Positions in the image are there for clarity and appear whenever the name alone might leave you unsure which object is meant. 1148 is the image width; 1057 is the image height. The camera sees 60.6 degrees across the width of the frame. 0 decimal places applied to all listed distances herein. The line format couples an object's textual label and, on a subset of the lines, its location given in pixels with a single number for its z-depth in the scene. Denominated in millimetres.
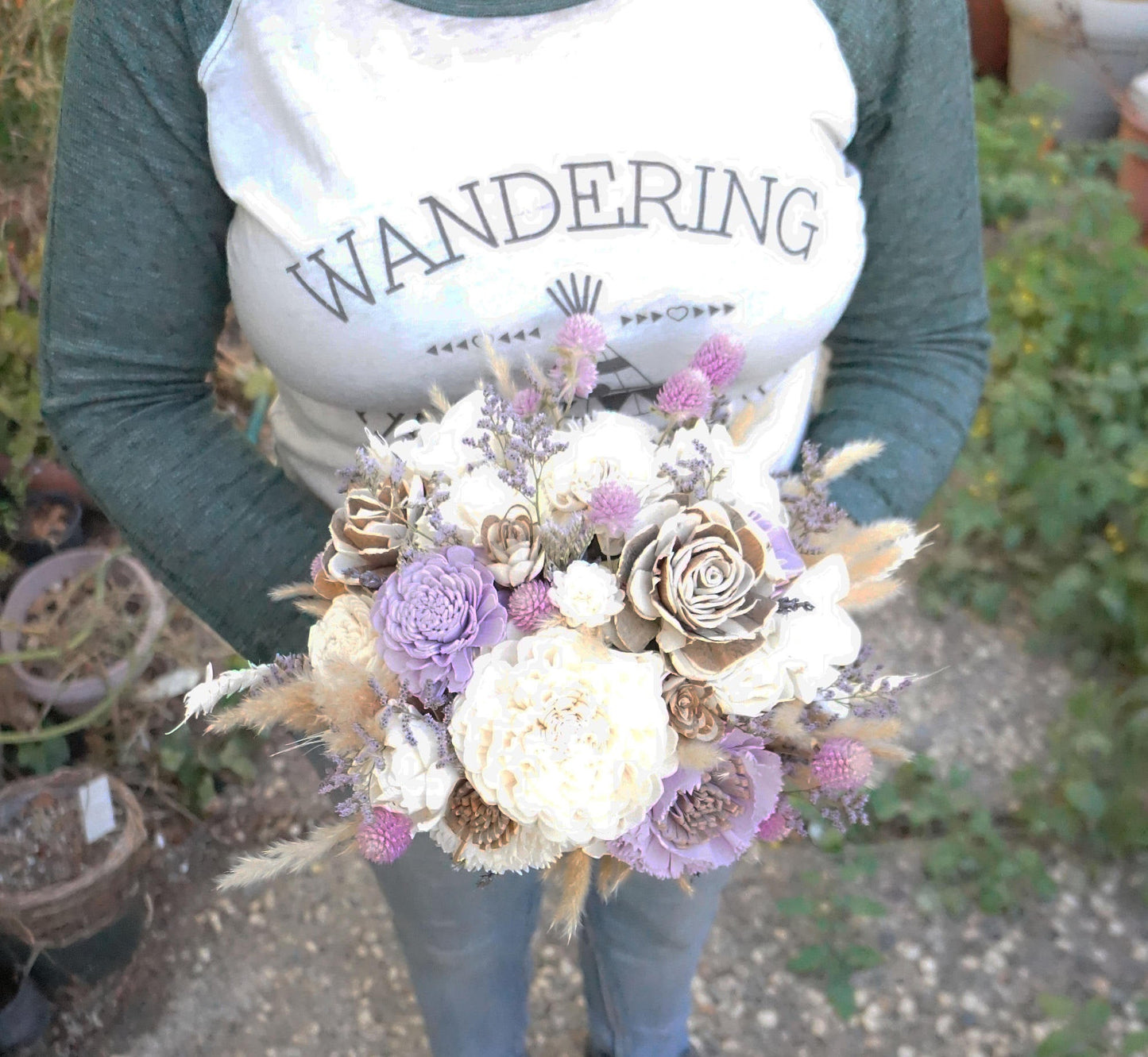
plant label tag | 1788
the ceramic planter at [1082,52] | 3098
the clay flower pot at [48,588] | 1944
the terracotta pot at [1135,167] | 2859
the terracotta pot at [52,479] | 2168
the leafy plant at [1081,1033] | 1680
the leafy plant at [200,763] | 2070
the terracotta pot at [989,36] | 3791
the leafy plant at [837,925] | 1830
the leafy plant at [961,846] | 1930
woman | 814
